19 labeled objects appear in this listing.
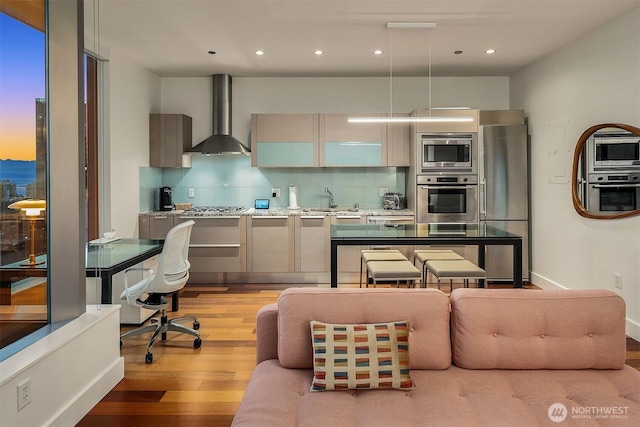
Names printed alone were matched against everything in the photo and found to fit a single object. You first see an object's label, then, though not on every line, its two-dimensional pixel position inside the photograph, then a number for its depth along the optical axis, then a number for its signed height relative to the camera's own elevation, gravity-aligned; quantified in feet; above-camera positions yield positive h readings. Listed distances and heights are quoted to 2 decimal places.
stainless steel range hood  19.19 +3.64
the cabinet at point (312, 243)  18.69 -1.35
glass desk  7.34 -1.04
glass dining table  10.89 -0.69
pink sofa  6.23 -1.96
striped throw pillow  6.33 -1.98
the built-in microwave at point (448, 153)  18.25 +2.05
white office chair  11.38 -1.81
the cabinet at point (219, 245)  18.52 -1.40
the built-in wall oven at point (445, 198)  18.31 +0.35
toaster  19.40 +0.27
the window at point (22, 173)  7.09 +0.57
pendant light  13.33 +5.03
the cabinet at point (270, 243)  18.67 -1.35
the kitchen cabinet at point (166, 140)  19.27 +2.74
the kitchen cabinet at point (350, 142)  19.17 +2.61
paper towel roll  20.02 +0.42
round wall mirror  12.47 +0.96
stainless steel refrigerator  18.13 +1.09
